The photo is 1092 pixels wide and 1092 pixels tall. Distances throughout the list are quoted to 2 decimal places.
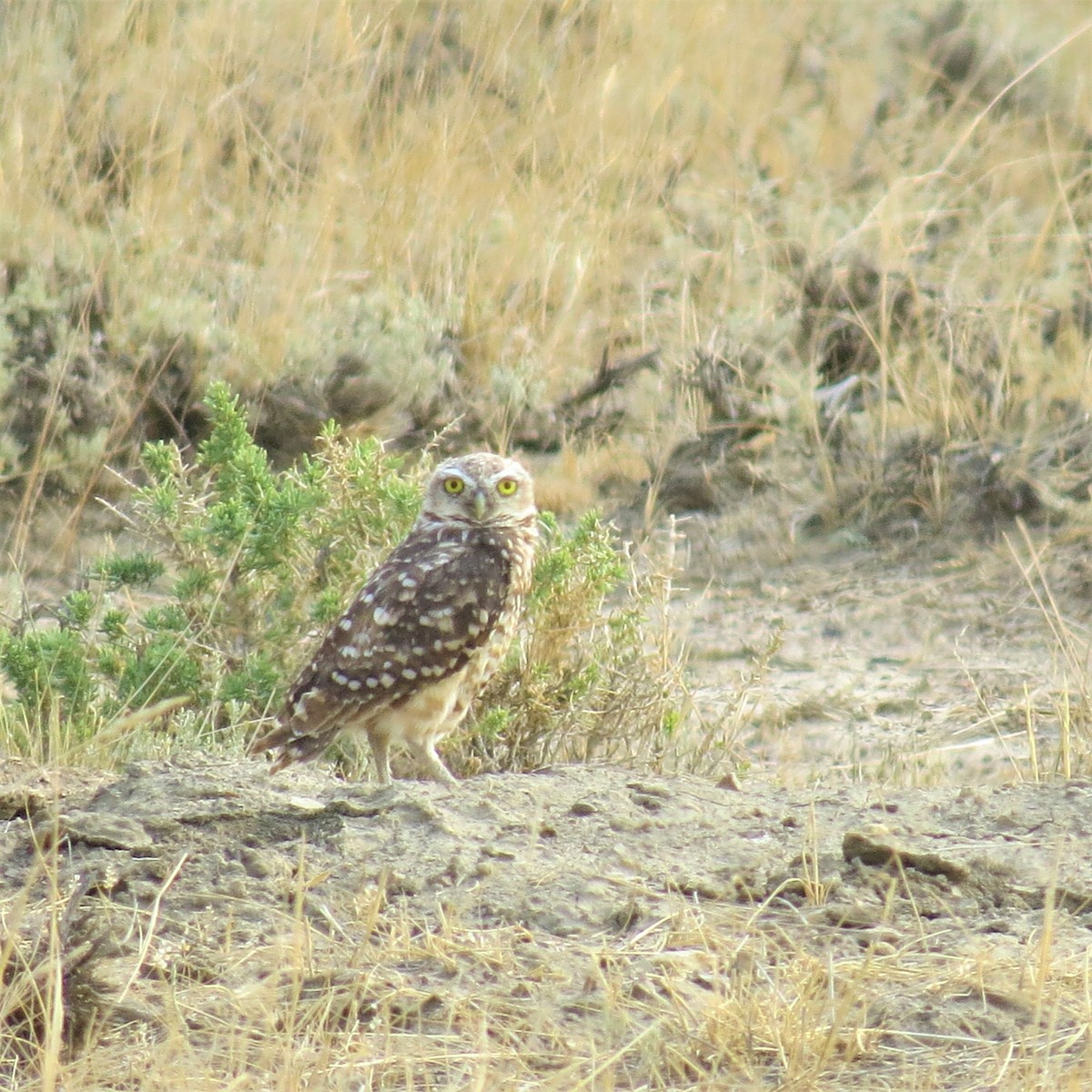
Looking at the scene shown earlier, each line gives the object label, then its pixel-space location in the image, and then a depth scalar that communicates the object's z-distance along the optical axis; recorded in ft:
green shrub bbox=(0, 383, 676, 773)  36.96
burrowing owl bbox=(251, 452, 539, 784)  34.01
